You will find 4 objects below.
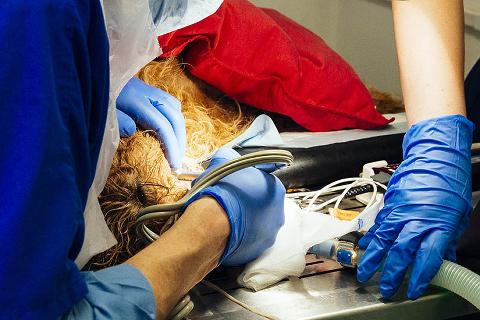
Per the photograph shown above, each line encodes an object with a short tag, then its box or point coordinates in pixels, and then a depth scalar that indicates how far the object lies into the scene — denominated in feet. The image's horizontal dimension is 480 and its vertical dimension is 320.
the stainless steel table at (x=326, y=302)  4.23
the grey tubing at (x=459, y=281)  4.01
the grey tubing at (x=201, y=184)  4.37
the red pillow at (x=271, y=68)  6.70
